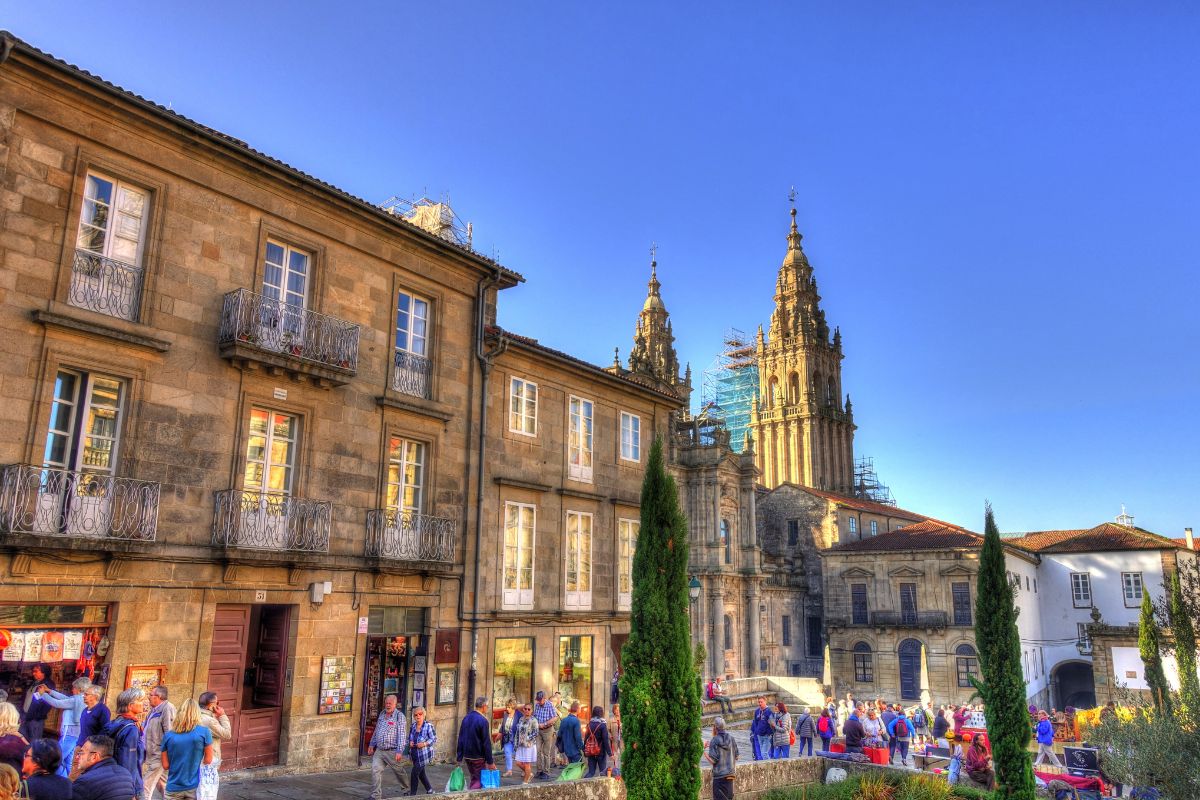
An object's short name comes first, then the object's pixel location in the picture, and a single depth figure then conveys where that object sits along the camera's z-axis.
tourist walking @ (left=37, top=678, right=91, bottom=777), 11.34
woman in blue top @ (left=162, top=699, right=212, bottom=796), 9.04
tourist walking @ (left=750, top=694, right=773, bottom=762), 20.39
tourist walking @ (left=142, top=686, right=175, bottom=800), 9.52
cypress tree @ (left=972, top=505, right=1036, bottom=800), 15.26
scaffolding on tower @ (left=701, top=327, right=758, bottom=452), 89.69
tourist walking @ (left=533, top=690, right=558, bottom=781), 16.39
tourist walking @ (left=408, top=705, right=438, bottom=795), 13.07
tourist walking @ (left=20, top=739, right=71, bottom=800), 6.09
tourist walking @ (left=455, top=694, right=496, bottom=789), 13.46
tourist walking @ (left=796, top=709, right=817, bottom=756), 22.11
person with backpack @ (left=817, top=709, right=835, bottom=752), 21.23
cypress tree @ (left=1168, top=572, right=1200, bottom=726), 20.19
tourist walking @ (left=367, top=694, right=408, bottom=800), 12.89
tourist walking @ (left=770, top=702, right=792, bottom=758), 20.05
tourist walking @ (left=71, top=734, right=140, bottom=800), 6.44
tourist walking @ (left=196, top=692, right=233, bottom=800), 9.33
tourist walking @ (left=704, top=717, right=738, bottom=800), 13.76
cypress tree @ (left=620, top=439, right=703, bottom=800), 12.14
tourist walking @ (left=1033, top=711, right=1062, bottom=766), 21.44
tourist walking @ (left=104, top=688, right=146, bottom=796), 8.79
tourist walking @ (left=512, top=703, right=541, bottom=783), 15.20
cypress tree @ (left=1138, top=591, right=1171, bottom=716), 27.15
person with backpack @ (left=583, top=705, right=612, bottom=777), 14.62
